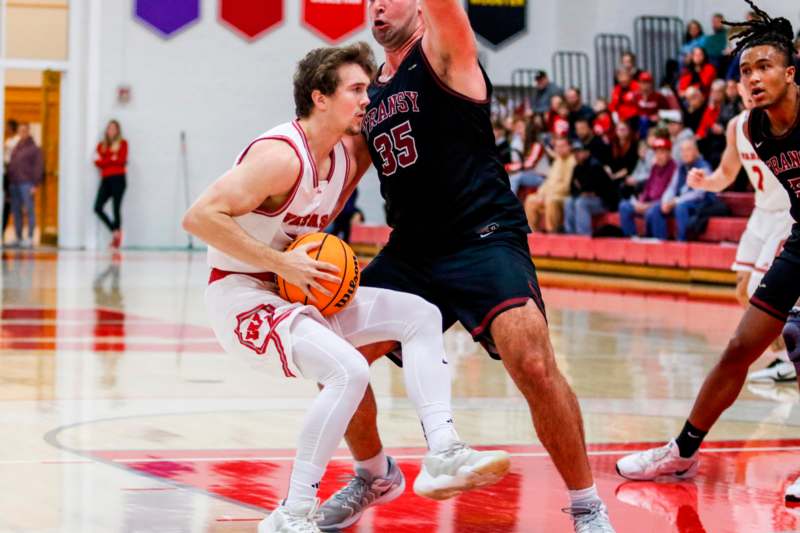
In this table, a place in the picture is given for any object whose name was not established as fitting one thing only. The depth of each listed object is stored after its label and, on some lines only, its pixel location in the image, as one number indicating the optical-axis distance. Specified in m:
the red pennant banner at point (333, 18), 25.00
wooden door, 24.16
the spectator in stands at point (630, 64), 21.83
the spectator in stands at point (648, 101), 20.59
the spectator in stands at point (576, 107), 20.91
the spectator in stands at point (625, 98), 20.73
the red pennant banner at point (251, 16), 24.48
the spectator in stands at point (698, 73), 20.20
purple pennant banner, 24.00
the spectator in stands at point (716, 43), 21.55
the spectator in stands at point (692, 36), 22.02
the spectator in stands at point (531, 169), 20.98
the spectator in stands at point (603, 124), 19.77
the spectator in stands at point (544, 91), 23.02
